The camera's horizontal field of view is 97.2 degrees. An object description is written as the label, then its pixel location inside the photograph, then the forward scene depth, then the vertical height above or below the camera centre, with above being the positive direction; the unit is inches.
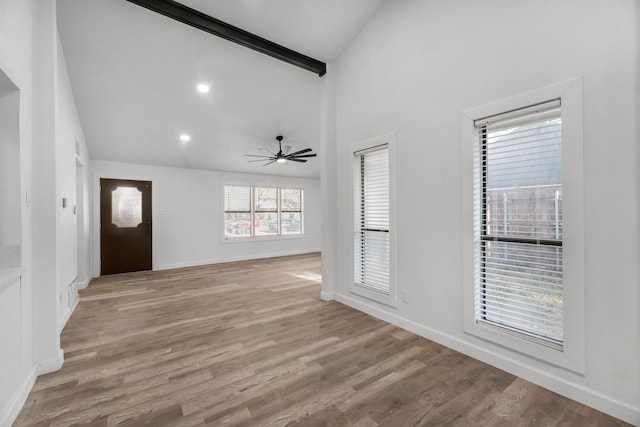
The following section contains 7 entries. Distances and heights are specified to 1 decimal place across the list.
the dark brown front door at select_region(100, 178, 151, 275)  222.2 -9.8
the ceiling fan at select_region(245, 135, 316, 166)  206.9 +48.0
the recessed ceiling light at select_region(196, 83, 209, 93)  157.0 +70.7
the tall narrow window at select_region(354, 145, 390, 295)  127.0 -3.9
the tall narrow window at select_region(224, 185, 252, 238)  280.7 +1.9
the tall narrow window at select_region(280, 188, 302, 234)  320.3 +1.9
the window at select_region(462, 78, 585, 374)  70.7 -3.7
